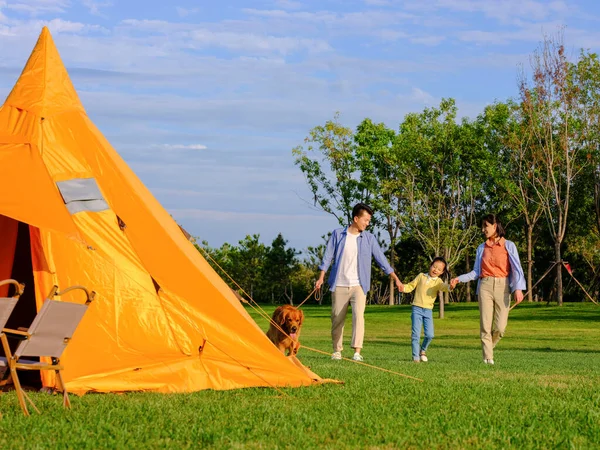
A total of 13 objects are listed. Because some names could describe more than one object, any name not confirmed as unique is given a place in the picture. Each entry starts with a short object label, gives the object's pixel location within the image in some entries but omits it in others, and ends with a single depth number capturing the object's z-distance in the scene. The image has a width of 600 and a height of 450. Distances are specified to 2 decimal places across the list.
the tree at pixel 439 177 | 42.84
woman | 12.41
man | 12.57
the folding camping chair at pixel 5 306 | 6.59
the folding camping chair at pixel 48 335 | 6.81
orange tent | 8.40
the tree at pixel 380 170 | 47.03
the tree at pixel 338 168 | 51.09
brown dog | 10.98
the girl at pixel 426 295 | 13.26
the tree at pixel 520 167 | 43.47
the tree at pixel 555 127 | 40.69
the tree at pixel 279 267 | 52.09
